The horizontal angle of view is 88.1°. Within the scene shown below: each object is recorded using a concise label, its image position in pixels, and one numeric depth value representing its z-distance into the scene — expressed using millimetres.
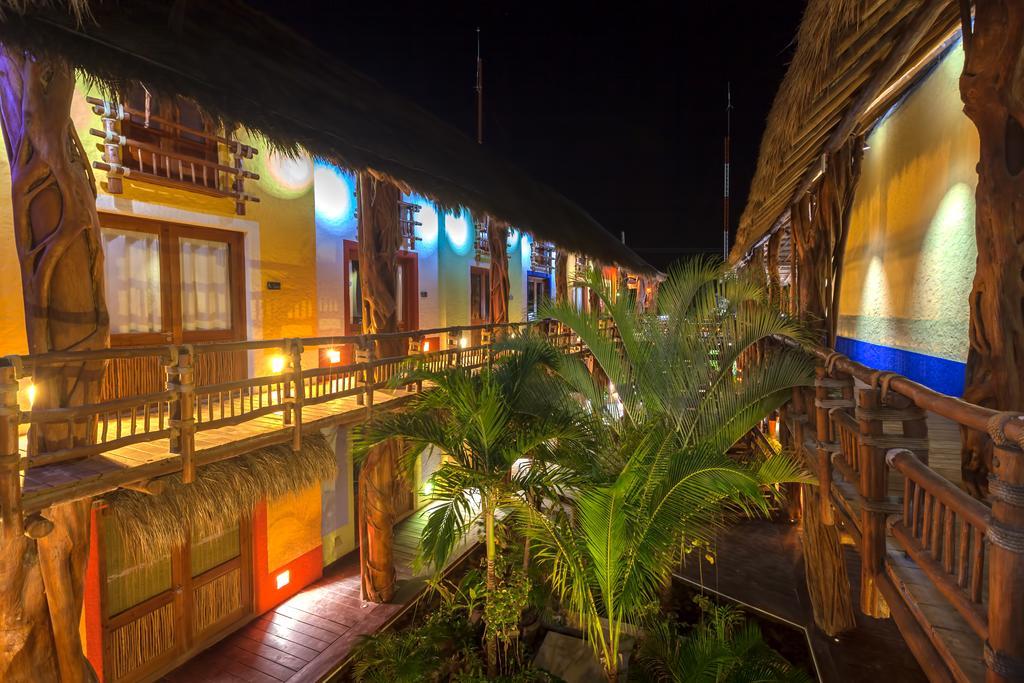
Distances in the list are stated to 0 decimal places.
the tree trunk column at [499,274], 10023
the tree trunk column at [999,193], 2400
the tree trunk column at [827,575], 6336
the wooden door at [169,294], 5828
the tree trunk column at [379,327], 7207
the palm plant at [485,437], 4578
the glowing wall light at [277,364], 7176
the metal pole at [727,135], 20453
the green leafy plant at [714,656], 4258
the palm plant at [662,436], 3840
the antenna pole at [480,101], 13780
